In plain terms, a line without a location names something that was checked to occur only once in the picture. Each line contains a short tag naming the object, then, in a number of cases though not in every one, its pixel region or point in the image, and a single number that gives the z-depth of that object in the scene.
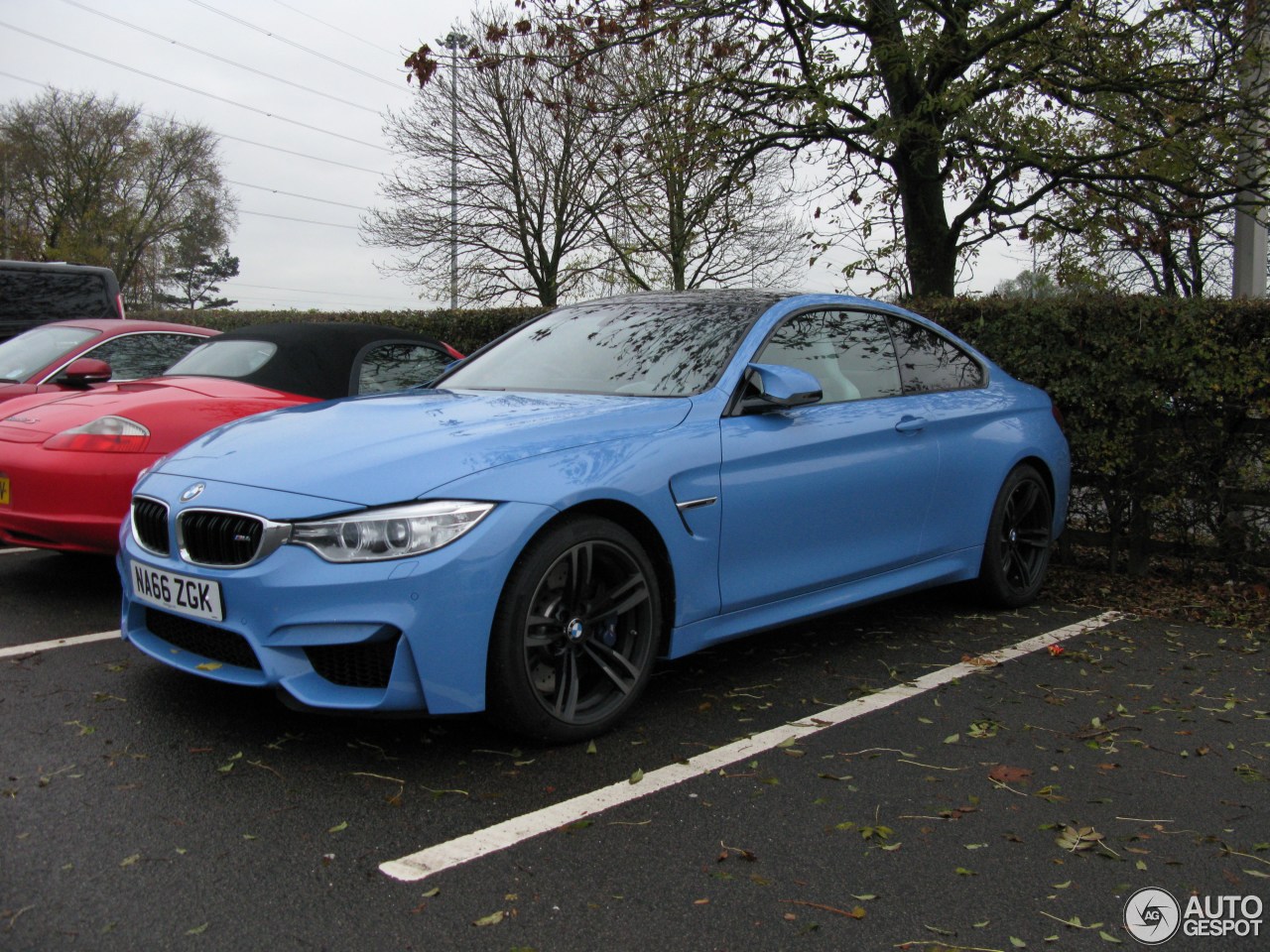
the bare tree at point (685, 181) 10.02
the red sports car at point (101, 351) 7.50
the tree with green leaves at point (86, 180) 41.97
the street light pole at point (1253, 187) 8.41
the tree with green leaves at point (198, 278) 50.16
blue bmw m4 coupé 3.27
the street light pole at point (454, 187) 29.05
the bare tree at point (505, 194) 28.55
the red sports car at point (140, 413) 5.16
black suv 10.52
